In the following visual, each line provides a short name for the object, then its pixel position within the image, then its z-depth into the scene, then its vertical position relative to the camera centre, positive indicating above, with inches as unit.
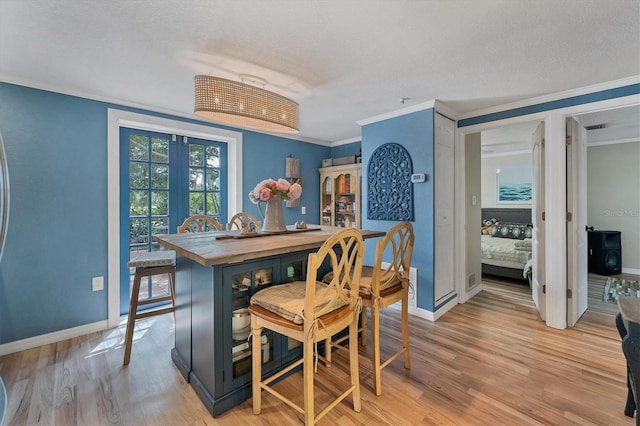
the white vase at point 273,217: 89.9 -1.5
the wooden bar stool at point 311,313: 54.4 -20.8
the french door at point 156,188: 119.2 +11.3
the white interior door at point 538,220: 111.3 -3.8
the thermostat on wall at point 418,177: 116.7 +14.1
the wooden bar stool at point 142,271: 83.0 -17.4
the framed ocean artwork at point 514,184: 213.2 +21.0
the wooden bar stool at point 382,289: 68.8 -20.0
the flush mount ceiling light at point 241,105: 70.2 +28.2
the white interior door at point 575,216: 106.3 -2.1
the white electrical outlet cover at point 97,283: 105.1 -25.9
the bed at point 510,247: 158.1 -21.2
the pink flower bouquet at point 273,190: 84.3 +6.6
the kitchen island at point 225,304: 63.4 -22.0
